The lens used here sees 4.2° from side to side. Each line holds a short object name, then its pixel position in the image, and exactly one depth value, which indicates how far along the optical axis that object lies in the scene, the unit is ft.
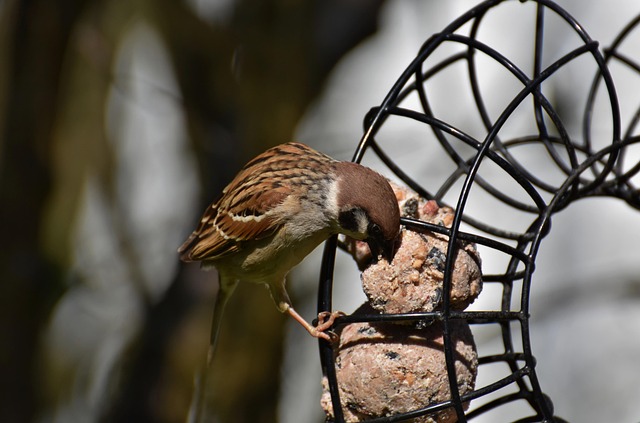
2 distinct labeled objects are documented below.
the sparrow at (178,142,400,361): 10.97
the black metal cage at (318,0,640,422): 10.73
